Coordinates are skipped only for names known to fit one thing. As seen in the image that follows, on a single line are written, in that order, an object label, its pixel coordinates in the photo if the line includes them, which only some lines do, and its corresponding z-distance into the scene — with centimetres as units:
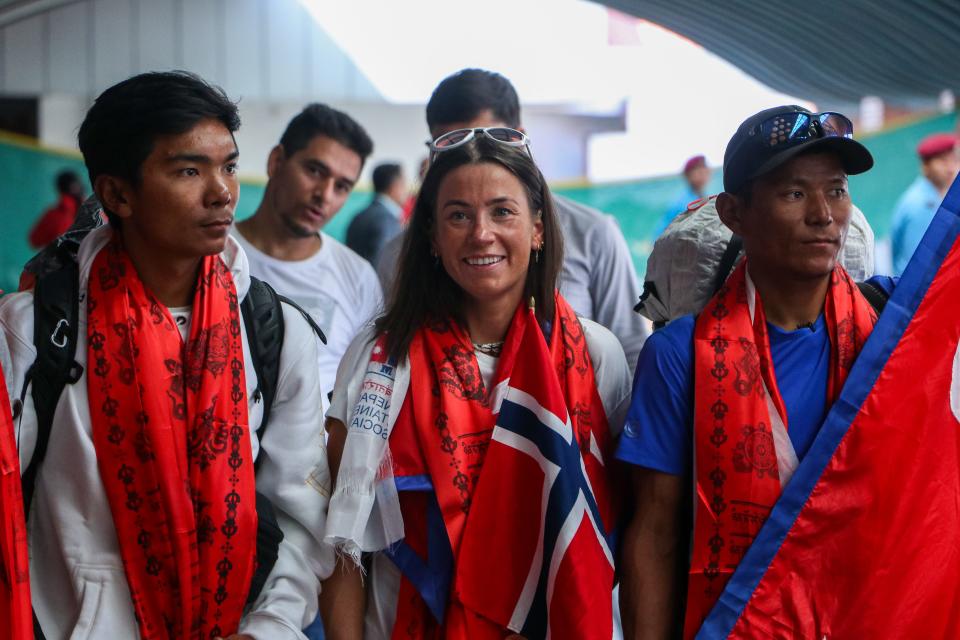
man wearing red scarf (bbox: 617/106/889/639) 243
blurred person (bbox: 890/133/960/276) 747
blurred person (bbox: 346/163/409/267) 704
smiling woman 255
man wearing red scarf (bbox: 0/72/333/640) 239
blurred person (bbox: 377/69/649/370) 386
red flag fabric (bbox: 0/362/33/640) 225
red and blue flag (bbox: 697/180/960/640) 237
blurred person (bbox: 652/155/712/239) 1132
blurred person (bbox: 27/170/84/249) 1035
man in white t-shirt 421
